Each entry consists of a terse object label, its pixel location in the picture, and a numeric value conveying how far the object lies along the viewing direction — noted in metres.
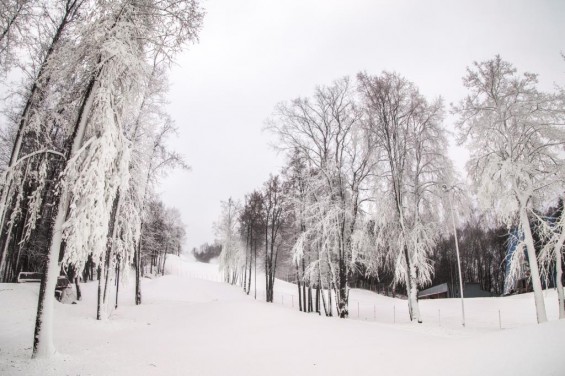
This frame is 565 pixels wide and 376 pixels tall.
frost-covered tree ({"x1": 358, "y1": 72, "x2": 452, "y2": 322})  16.77
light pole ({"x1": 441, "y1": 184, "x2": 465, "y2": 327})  16.05
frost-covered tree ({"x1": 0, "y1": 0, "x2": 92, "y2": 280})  7.77
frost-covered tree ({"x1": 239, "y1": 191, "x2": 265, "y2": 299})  32.09
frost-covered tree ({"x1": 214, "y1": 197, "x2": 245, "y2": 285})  42.25
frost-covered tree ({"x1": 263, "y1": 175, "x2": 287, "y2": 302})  28.19
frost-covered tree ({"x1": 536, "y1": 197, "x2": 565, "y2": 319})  11.38
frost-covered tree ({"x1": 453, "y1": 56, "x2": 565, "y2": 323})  12.48
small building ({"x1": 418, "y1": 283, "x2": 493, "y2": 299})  43.08
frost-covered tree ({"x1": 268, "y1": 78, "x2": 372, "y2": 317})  17.31
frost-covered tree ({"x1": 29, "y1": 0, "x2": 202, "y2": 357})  6.88
